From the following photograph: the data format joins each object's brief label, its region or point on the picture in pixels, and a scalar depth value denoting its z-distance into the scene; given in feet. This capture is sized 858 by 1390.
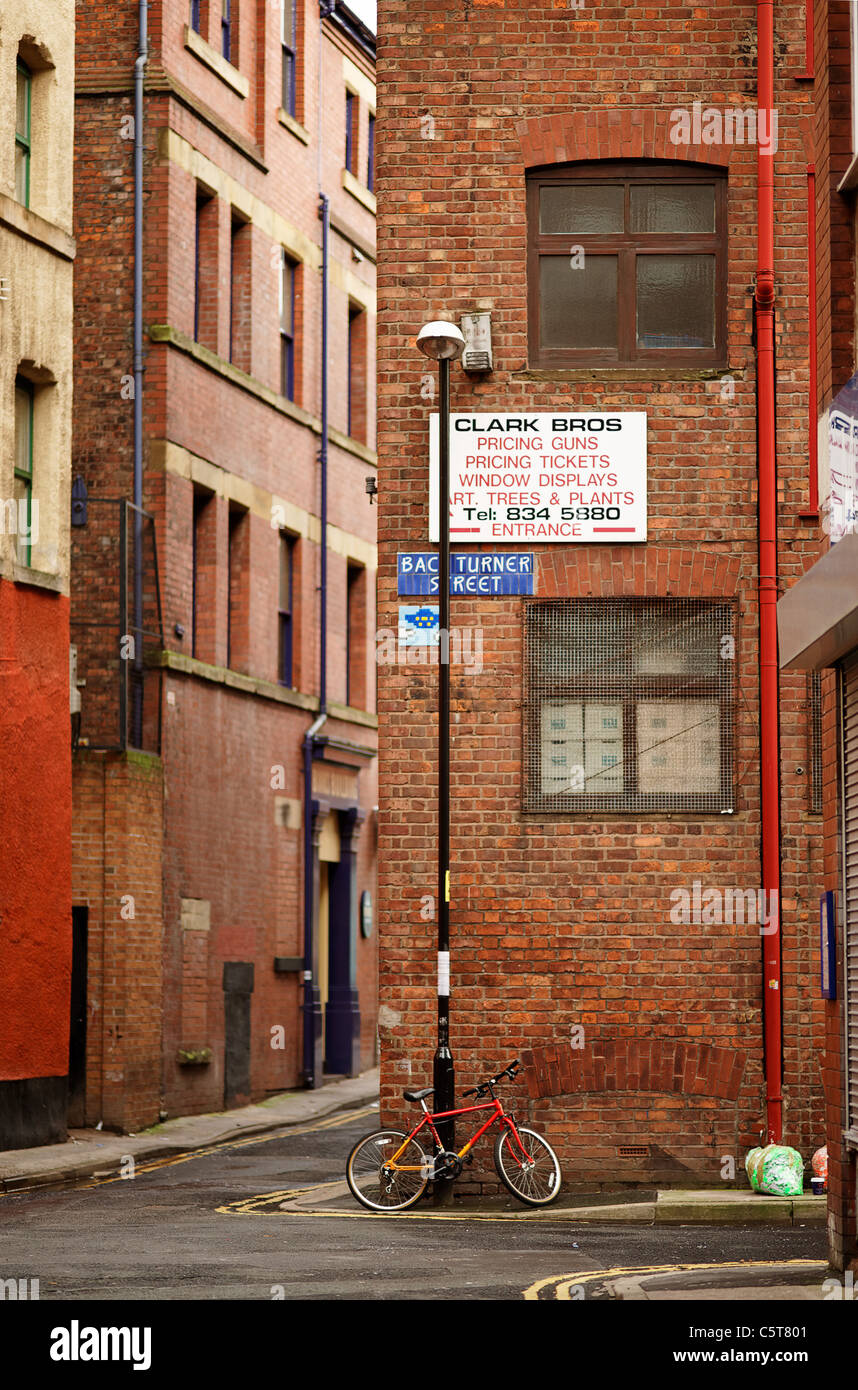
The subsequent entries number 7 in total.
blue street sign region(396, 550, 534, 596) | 58.59
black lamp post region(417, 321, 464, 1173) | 55.06
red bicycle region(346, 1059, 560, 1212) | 53.52
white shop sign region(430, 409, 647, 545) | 58.54
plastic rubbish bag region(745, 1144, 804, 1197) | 53.78
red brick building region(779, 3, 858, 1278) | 39.86
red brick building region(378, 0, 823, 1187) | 57.00
